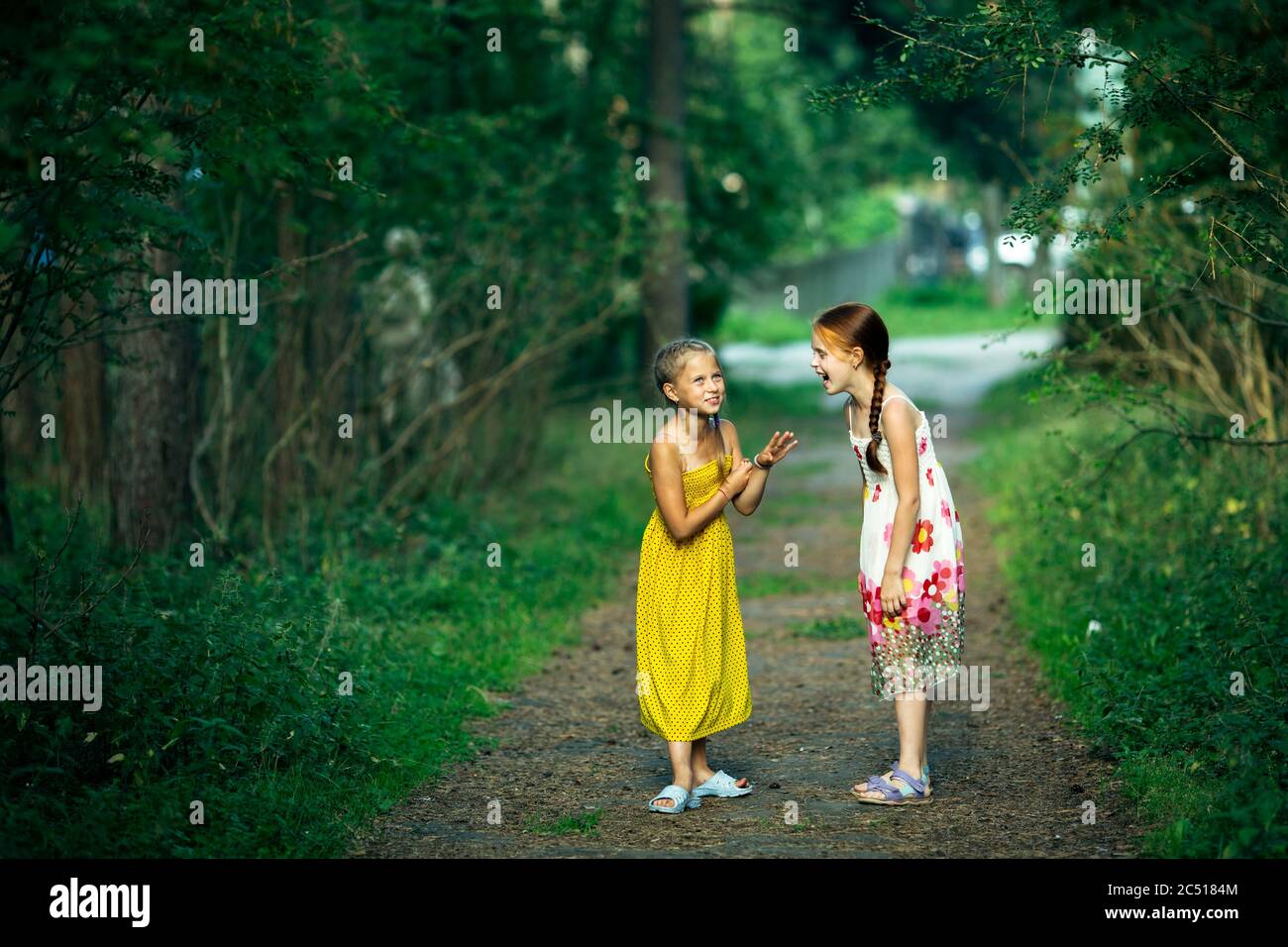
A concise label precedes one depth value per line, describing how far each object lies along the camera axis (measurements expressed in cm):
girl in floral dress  550
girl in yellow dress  554
